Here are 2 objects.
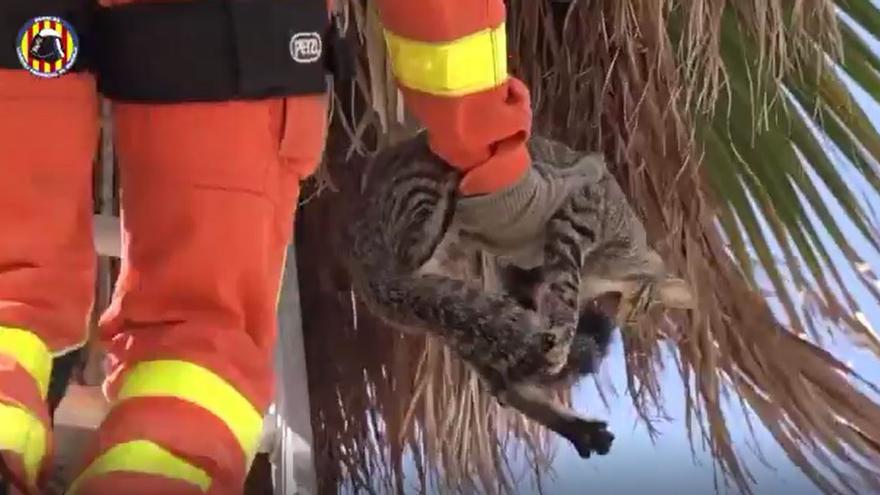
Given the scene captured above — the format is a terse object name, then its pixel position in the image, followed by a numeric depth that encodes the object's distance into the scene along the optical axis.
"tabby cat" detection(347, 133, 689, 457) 5.02
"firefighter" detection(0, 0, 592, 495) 4.85
